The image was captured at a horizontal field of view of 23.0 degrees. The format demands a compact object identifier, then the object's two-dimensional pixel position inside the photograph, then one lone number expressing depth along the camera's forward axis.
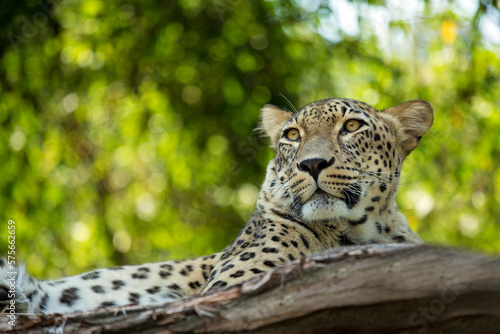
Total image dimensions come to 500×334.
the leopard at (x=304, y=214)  11.22
